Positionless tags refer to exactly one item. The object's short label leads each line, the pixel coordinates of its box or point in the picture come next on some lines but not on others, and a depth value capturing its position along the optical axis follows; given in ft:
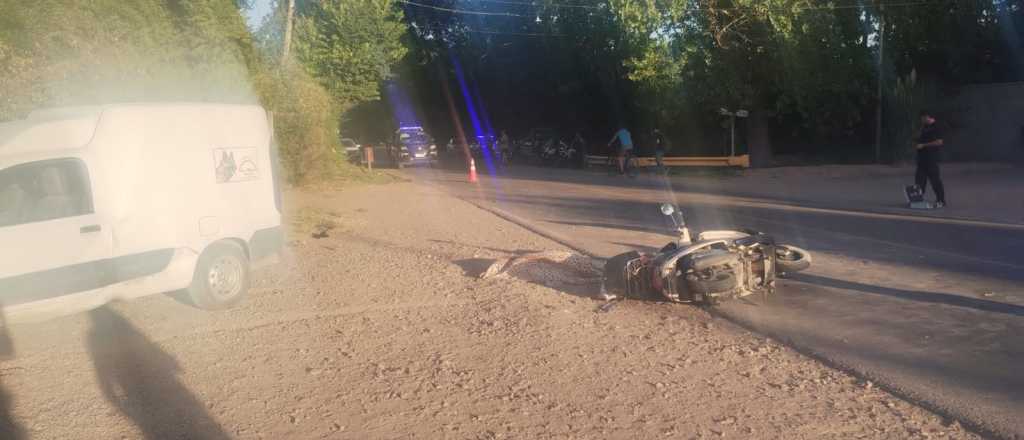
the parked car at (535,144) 127.27
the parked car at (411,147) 132.05
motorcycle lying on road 26.53
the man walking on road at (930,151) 50.11
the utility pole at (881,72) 88.25
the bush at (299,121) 72.74
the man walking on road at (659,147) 94.89
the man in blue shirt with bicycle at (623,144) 92.07
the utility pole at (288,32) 77.87
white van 25.12
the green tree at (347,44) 104.17
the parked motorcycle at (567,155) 117.60
